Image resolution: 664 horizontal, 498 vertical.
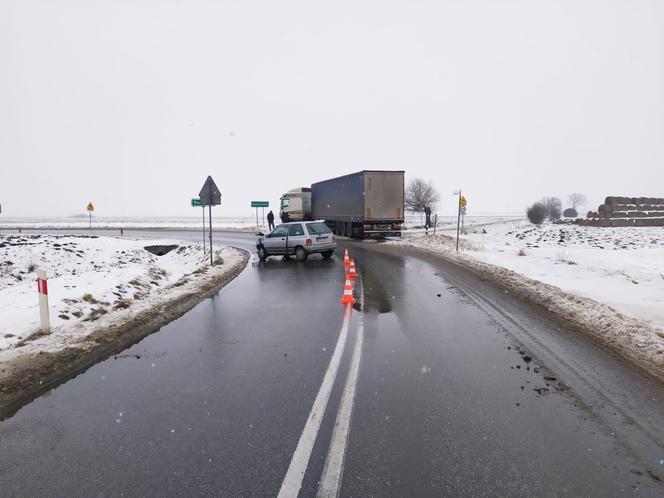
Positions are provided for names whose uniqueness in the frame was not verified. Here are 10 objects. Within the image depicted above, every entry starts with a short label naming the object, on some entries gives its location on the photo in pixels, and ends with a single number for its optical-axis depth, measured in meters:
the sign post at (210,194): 14.95
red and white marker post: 6.51
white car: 16.84
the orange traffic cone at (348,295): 8.83
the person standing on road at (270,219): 38.03
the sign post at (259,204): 38.42
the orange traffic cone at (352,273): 12.15
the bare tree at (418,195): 62.97
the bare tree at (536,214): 52.72
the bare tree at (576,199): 144.00
